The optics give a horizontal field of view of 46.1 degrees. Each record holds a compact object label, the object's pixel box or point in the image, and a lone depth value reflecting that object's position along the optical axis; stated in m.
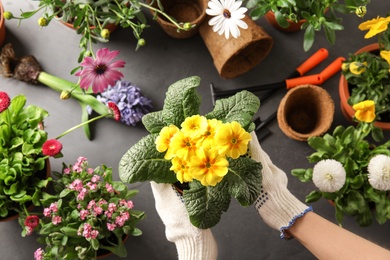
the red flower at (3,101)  1.12
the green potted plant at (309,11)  1.21
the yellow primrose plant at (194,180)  0.93
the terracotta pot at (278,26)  1.50
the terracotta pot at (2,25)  1.45
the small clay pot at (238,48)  1.39
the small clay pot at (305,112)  1.40
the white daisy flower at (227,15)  1.22
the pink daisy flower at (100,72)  1.24
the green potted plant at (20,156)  1.19
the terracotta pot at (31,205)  1.31
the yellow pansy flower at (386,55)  1.22
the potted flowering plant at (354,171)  1.21
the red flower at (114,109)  1.24
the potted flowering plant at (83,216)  1.16
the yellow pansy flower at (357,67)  1.31
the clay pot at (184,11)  1.50
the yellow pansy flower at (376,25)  1.20
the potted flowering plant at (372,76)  1.32
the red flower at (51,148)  1.12
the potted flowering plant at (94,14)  1.23
